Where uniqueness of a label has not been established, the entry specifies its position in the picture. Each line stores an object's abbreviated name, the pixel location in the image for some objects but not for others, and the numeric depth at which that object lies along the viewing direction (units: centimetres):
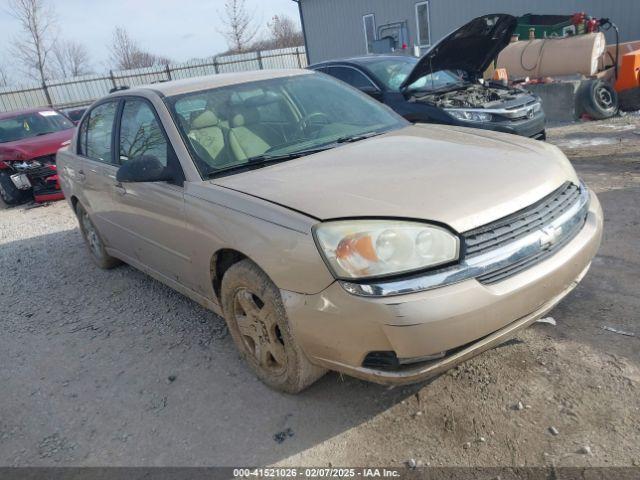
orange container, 925
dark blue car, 649
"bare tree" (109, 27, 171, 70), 3791
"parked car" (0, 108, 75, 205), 854
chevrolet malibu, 207
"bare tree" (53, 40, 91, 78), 3766
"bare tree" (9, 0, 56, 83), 2575
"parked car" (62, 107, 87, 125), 1455
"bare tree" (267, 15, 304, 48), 4408
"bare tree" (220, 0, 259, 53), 3177
